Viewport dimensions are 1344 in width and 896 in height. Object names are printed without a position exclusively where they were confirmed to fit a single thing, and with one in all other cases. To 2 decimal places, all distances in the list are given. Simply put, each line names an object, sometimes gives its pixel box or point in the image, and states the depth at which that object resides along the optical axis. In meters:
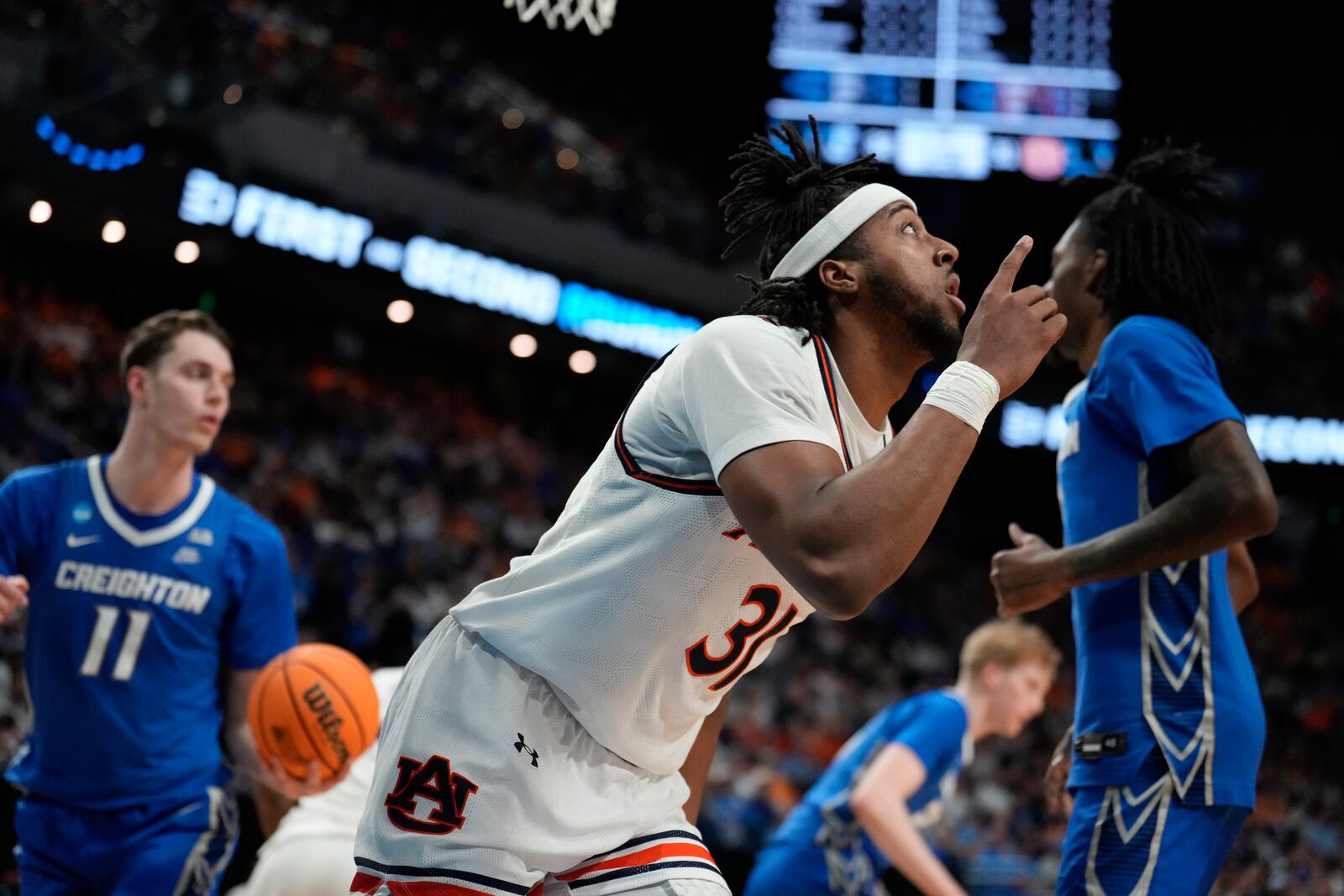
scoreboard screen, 15.48
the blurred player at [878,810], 4.84
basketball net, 4.86
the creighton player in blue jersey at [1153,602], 2.83
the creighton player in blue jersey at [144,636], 3.97
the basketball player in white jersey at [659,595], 2.24
